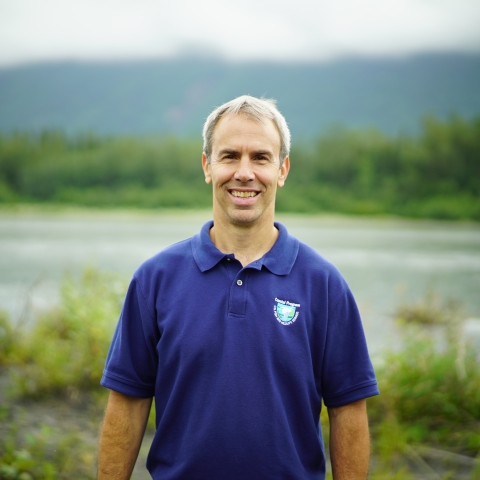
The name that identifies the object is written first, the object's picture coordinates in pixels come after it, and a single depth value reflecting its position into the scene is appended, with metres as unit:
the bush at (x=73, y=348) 5.08
